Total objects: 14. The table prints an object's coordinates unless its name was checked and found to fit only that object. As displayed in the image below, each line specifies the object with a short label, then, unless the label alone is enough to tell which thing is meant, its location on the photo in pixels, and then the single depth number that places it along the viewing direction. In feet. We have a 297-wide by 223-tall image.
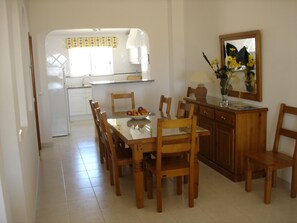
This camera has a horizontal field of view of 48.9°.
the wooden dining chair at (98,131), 14.03
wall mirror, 12.72
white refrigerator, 19.99
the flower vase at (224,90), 13.78
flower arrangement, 13.17
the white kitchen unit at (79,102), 26.84
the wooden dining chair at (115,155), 11.57
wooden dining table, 10.30
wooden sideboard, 12.32
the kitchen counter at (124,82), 19.11
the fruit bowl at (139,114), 13.52
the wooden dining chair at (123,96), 17.26
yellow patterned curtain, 28.12
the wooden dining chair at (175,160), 9.92
